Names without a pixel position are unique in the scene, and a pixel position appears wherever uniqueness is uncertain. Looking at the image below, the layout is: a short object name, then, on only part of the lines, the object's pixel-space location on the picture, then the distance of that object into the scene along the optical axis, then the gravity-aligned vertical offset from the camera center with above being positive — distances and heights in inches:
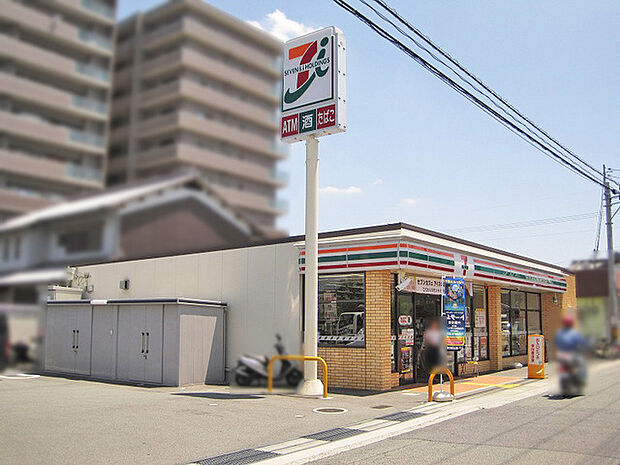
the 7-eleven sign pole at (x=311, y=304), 725.9 -2.4
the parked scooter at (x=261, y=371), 640.4 -73.6
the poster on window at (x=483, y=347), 1074.7 -75.9
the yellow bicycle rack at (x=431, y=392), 700.2 -101.3
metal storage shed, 861.8 -56.4
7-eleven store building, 793.6 +15.7
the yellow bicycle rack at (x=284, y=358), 613.6 -66.2
